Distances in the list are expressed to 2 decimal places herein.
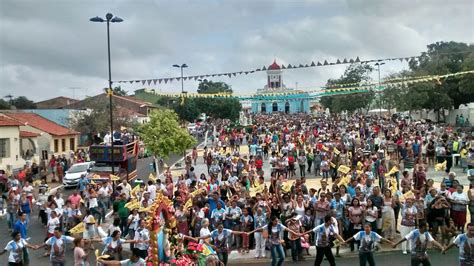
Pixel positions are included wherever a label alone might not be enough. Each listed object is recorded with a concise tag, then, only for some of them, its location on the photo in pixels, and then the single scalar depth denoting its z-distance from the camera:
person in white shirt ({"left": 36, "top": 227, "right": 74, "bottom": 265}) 10.56
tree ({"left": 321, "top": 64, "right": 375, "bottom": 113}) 56.93
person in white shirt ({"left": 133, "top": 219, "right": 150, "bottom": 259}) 11.11
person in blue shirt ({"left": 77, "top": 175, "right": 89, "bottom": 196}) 20.49
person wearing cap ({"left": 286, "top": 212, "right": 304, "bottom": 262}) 12.03
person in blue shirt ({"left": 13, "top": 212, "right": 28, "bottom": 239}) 12.77
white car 26.09
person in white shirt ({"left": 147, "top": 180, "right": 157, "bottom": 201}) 15.96
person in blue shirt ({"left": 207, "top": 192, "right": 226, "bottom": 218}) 13.91
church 135.88
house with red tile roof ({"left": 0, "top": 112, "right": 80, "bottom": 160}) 38.59
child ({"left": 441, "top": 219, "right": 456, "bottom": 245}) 12.66
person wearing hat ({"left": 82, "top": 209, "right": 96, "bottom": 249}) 13.03
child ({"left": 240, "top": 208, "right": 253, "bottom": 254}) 12.83
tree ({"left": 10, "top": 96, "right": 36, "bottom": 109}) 77.35
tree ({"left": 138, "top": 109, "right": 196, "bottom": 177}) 29.44
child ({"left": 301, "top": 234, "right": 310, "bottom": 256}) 12.71
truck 24.23
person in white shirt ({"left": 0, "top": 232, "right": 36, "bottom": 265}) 10.66
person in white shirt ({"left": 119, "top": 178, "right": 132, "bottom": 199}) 16.81
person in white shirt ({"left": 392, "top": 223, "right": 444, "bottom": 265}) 9.98
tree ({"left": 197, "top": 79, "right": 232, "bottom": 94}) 89.03
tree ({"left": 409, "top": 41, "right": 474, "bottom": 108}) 48.19
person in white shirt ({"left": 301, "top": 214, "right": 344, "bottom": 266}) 10.91
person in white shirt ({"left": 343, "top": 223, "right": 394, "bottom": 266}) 10.48
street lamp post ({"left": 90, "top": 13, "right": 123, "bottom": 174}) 21.63
